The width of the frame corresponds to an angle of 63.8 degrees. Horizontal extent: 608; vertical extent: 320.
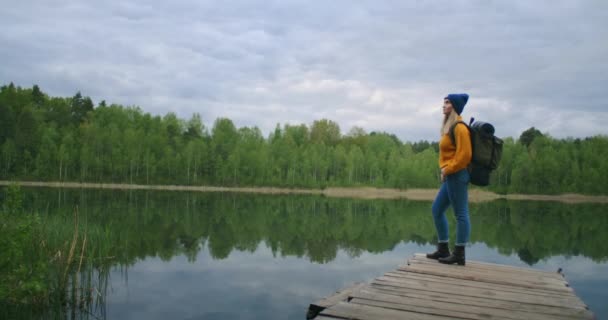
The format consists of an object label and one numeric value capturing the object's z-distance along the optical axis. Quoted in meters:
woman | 5.71
